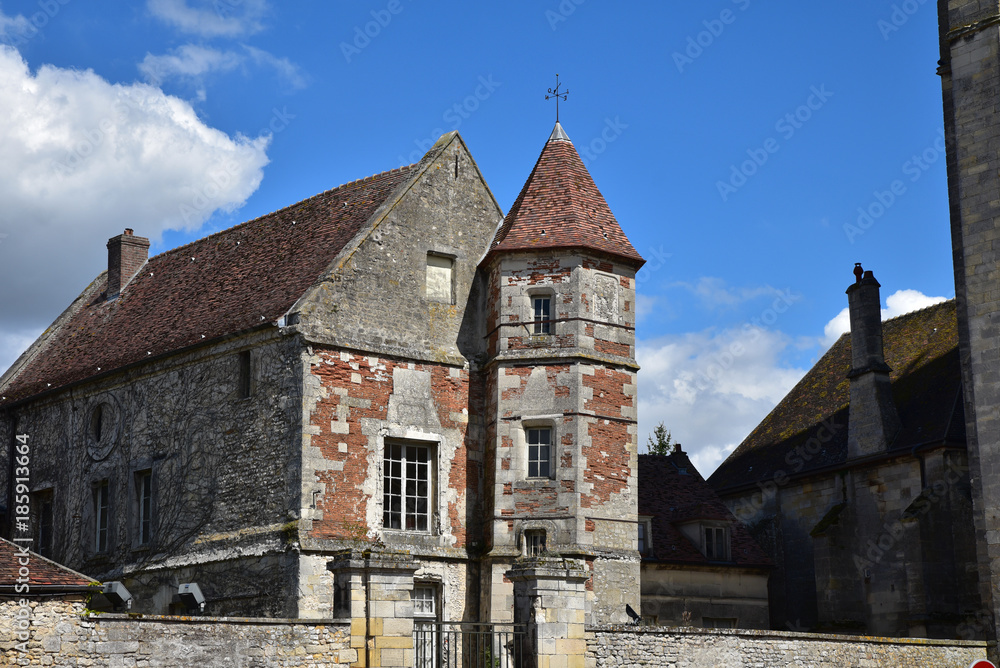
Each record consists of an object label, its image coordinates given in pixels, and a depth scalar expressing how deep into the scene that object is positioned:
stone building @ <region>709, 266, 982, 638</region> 28.30
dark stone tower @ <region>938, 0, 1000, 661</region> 25.81
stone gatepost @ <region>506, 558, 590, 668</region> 18.19
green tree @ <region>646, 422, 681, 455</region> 50.84
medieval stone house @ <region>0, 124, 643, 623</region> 24.28
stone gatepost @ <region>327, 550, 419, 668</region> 17.02
